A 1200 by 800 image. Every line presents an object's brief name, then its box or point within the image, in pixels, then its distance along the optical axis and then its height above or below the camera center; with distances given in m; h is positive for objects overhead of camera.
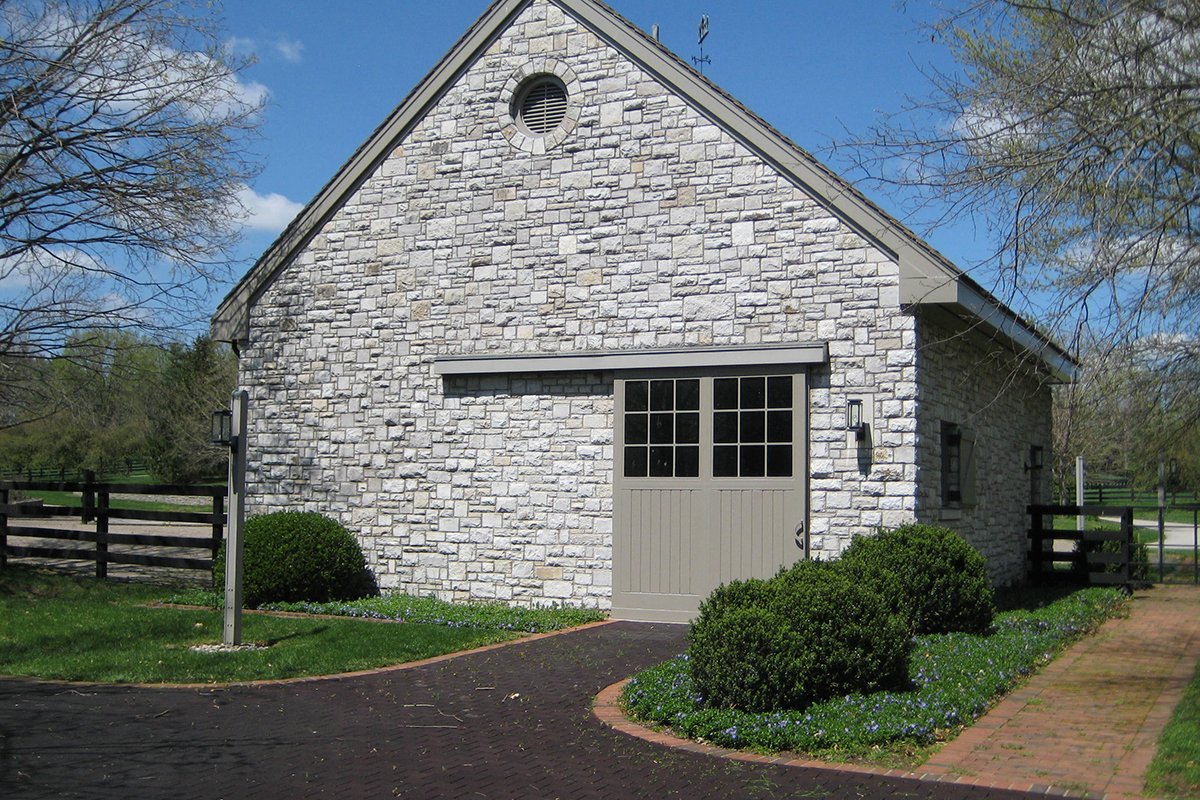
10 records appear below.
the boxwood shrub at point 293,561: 12.95 -1.28
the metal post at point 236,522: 10.23 -0.63
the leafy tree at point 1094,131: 7.70 +2.62
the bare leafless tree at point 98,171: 13.03 +3.74
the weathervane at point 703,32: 15.91 +6.55
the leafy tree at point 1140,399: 8.34 +0.66
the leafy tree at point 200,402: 35.12 +1.88
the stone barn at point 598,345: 11.83 +1.47
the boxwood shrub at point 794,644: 7.20 -1.26
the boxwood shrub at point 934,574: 10.20 -1.05
